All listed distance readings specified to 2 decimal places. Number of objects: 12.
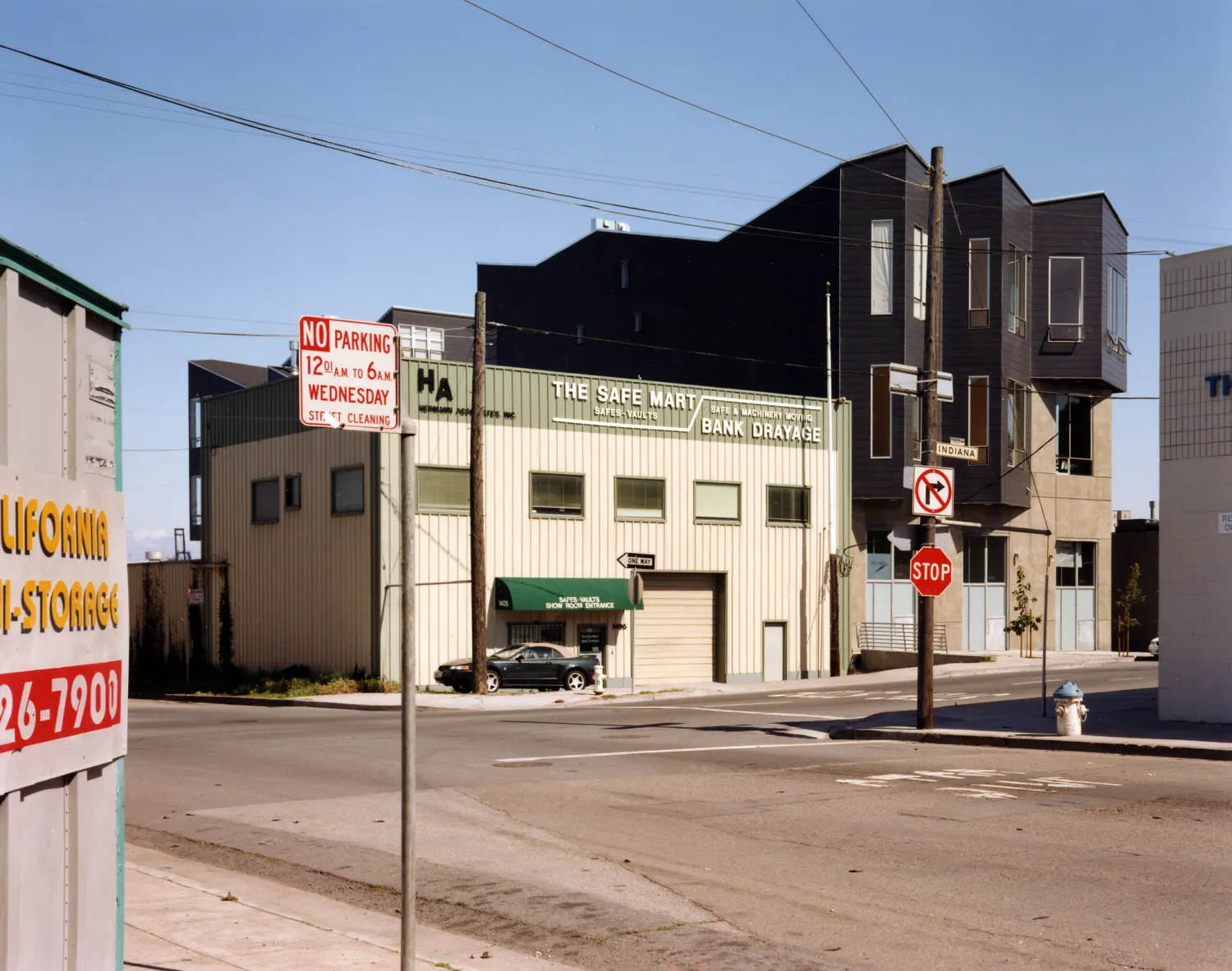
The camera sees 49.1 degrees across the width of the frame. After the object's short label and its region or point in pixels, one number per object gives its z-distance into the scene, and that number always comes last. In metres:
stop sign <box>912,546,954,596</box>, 21.16
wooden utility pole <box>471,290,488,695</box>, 32.66
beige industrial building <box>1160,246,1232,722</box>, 19.91
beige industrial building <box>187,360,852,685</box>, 35.75
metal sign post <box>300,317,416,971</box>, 5.76
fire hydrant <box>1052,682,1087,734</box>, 18.91
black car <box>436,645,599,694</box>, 33.97
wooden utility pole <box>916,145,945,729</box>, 20.94
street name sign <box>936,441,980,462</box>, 21.45
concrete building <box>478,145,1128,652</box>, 44.94
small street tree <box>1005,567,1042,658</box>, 46.72
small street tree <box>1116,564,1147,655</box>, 49.38
